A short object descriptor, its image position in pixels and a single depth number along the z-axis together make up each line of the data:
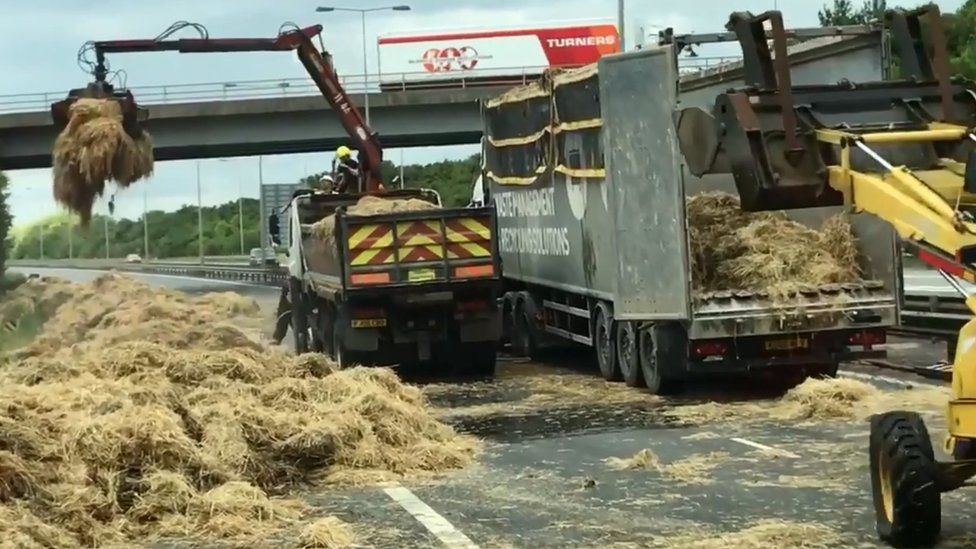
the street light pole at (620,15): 45.15
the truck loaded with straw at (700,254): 16.50
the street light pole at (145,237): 86.83
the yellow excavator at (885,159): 8.23
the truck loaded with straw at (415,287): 20.20
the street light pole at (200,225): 93.47
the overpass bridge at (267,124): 52.53
